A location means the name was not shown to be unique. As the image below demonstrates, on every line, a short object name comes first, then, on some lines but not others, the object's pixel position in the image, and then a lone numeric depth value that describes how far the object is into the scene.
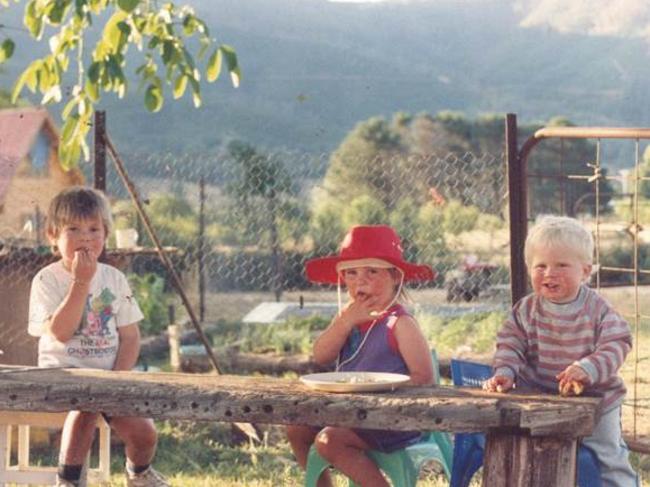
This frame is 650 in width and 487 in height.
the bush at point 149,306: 11.11
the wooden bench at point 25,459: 4.77
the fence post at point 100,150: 6.68
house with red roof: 10.48
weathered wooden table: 3.55
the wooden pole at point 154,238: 6.63
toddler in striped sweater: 4.10
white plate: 3.71
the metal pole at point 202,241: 10.61
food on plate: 3.83
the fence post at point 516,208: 6.16
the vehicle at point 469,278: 11.66
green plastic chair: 4.29
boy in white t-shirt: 4.61
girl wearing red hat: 4.29
